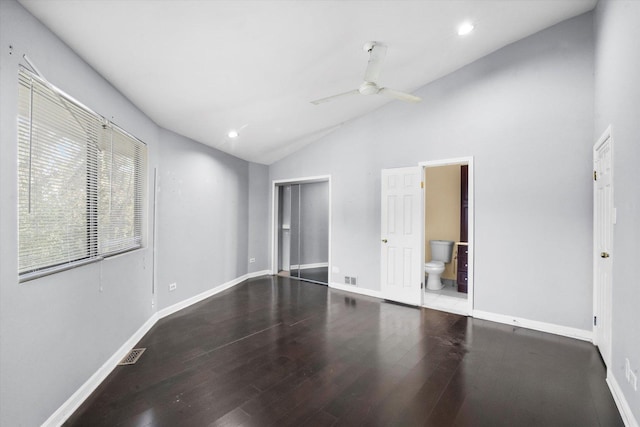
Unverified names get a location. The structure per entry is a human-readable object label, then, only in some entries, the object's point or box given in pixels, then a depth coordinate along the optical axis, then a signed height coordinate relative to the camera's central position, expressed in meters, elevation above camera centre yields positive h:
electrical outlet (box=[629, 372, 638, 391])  1.68 -0.99
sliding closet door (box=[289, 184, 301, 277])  5.89 -0.38
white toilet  4.94 -0.83
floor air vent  2.60 -1.37
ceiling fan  2.79 +1.44
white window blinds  1.64 +0.22
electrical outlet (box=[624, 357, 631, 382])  1.79 -0.98
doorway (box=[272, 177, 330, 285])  5.61 -0.28
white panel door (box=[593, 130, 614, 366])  2.40 -0.24
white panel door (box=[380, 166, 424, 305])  4.25 -0.31
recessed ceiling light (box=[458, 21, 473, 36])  2.94 +1.99
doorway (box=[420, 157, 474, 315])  4.87 -0.13
